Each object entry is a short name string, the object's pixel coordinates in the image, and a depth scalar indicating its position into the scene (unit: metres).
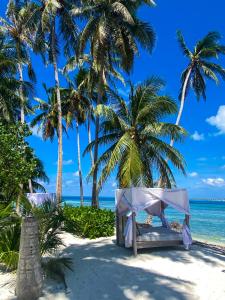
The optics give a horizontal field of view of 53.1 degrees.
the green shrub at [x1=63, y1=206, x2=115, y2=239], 9.18
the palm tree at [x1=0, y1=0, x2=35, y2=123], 15.57
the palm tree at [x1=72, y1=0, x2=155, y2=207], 11.94
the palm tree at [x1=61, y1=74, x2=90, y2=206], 18.17
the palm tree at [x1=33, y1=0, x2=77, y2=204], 12.98
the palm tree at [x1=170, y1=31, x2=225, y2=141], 14.59
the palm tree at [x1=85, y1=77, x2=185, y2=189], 10.15
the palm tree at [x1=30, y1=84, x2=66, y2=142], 19.26
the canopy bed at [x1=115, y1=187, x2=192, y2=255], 6.99
